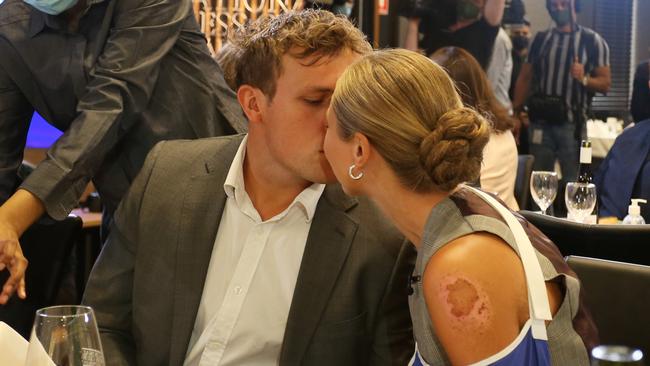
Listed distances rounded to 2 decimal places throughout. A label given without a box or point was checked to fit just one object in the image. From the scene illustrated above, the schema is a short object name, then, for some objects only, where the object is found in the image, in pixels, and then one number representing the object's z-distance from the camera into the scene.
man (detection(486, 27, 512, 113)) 6.79
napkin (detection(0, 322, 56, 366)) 1.49
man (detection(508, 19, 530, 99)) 6.87
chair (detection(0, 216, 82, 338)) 2.47
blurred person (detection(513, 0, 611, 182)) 6.80
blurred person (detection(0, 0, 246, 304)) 2.41
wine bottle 3.67
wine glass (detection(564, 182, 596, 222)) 3.81
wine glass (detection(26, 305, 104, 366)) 1.22
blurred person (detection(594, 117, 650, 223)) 4.46
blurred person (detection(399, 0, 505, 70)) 6.78
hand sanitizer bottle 3.72
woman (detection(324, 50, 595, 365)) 1.34
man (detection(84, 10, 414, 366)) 1.84
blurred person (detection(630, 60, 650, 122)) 5.40
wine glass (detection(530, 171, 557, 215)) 3.97
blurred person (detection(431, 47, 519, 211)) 4.10
